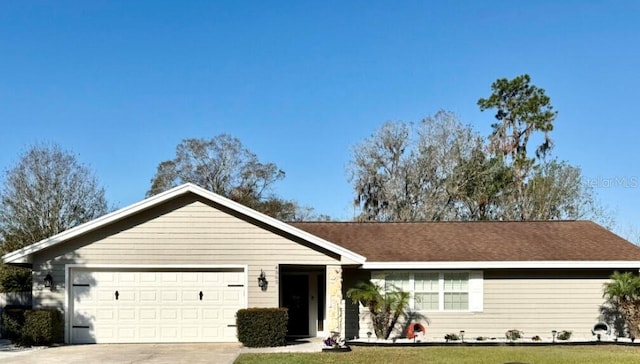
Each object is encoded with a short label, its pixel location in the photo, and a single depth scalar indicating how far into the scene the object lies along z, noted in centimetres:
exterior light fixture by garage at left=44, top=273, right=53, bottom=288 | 1541
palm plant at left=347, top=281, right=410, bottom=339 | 1574
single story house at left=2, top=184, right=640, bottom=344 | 1559
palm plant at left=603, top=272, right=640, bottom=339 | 1552
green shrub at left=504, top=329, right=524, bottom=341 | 1560
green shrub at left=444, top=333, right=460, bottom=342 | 1563
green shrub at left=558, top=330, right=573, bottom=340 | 1578
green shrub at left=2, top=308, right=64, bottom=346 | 1471
